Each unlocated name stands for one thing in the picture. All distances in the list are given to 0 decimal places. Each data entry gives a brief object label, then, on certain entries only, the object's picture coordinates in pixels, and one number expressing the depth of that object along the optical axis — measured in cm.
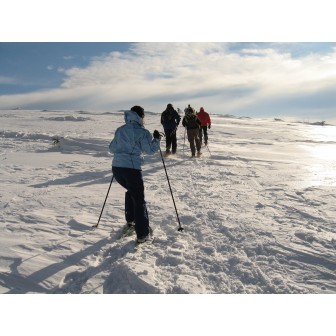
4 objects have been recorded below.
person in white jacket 451
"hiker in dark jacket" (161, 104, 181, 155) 1224
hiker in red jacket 1505
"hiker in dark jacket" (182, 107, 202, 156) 1214
